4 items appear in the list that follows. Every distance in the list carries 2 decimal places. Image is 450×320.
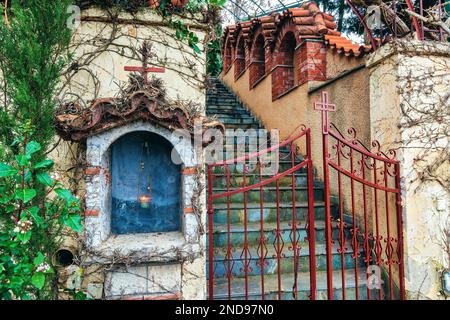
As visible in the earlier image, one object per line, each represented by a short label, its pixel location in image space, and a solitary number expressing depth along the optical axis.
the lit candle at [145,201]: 2.39
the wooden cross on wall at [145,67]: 2.29
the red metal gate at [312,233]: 2.53
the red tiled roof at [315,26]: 4.41
